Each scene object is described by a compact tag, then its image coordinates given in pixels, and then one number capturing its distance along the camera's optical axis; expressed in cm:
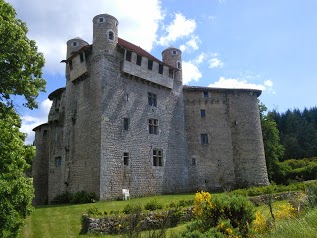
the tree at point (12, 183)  1030
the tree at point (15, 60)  1308
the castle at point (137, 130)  2477
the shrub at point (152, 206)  1671
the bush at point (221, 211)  1064
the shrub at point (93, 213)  1509
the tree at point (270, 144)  3881
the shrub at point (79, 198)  2247
